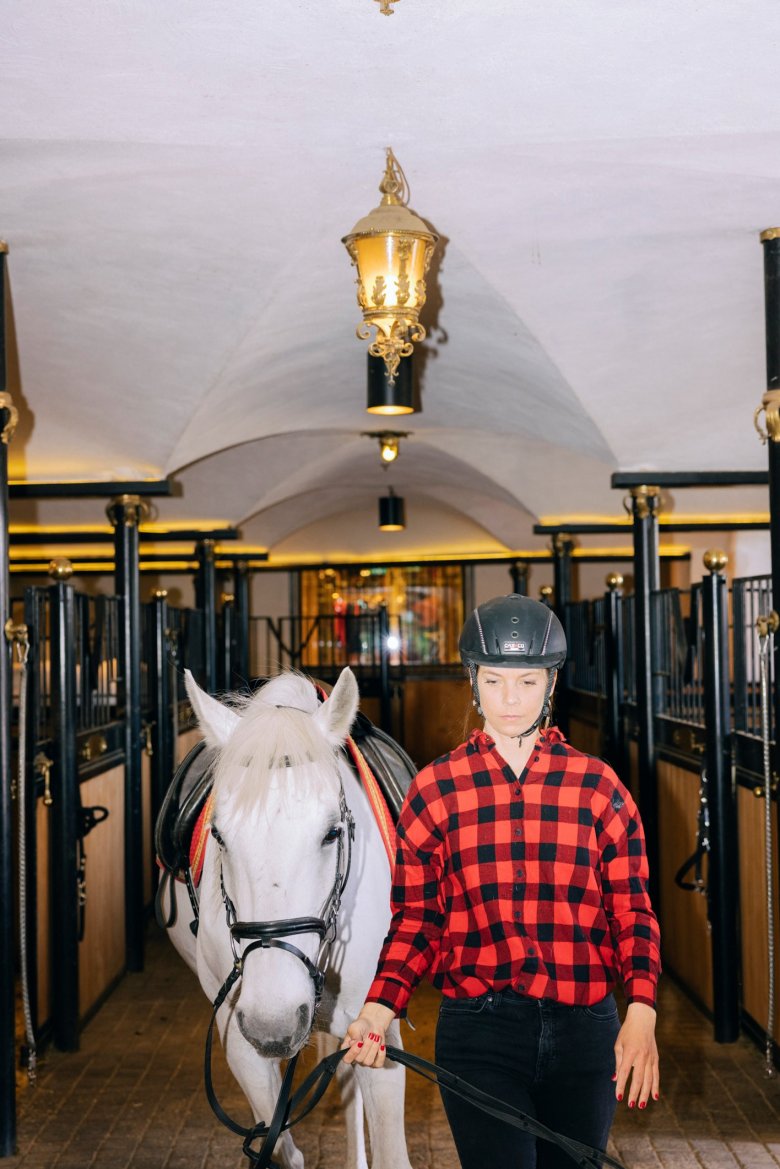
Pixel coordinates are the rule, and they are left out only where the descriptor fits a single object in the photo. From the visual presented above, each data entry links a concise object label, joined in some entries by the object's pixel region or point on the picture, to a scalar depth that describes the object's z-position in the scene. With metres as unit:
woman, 1.89
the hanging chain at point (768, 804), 3.84
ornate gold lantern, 3.72
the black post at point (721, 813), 4.45
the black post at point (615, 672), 6.92
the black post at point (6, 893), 3.54
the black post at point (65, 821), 4.47
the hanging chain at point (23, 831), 3.69
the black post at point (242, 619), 11.03
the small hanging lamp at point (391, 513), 11.11
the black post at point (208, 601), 8.75
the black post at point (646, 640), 5.81
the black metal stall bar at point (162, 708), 6.41
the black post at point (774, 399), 3.81
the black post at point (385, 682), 11.46
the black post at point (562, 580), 10.35
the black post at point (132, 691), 5.78
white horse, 2.04
